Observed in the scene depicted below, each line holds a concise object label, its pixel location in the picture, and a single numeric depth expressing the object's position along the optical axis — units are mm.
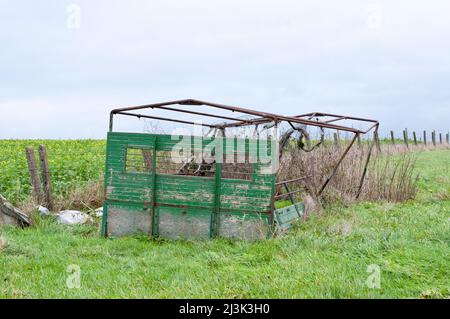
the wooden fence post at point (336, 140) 14330
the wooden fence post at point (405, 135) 43594
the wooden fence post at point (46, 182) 10906
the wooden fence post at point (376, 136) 12300
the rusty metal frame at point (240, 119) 8258
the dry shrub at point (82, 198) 11078
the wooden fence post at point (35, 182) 10750
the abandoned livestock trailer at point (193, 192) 8203
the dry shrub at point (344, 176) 11398
